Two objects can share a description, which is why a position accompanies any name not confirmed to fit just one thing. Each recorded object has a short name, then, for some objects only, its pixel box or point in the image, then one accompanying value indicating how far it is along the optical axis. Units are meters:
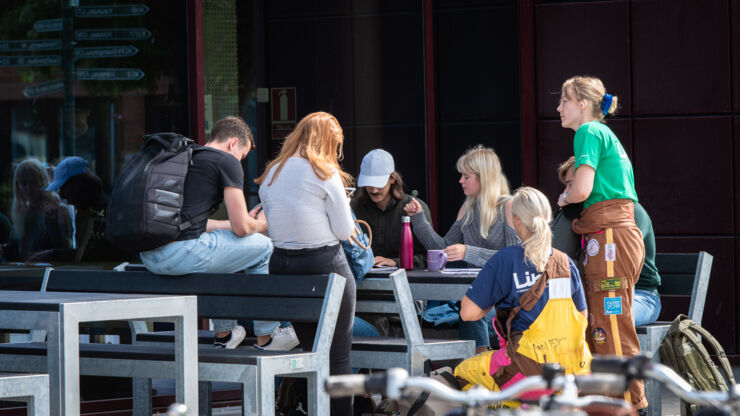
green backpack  11.52
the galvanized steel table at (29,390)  8.44
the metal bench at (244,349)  9.84
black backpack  10.62
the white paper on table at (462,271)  11.54
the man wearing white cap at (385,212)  13.90
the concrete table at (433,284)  11.29
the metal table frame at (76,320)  8.78
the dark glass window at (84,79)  13.93
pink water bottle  12.36
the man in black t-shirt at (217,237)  10.95
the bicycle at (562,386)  4.99
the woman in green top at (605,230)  11.49
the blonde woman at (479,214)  13.42
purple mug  12.21
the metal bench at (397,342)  10.84
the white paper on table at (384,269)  12.04
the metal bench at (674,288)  11.95
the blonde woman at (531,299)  10.00
